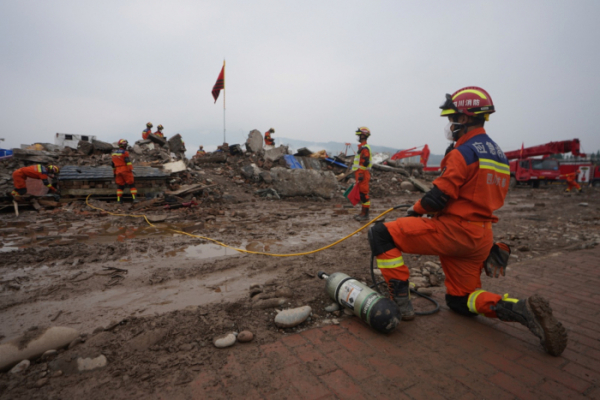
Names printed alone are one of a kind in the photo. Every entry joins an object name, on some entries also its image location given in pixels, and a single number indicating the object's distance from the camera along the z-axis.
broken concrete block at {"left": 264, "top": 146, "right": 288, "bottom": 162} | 14.90
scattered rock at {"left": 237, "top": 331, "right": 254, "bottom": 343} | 2.21
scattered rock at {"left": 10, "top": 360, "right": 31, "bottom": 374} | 1.86
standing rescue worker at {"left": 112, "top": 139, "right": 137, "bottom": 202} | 8.84
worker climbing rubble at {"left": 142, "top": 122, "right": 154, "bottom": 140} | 14.73
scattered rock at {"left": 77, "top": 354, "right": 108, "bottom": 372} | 1.92
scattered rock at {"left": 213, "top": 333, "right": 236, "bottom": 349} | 2.16
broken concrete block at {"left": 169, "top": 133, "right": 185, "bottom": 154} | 15.17
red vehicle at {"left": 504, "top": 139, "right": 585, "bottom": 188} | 18.37
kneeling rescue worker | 2.32
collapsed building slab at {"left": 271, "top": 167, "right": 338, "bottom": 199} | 11.14
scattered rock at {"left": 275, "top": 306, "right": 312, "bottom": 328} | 2.42
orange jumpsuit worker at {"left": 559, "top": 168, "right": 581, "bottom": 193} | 15.88
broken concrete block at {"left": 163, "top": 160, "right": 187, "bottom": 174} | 11.26
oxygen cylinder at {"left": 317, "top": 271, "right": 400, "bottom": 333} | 2.28
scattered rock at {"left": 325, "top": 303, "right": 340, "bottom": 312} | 2.72
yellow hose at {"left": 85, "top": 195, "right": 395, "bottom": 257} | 4.30
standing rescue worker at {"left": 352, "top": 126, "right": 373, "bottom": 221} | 7.77
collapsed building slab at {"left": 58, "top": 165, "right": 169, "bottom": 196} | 9.10
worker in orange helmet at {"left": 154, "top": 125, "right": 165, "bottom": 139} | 15.45
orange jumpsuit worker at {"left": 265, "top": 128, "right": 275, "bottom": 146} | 16.17
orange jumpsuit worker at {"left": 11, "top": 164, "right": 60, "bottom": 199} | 8.30
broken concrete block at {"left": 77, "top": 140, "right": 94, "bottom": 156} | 12.53
